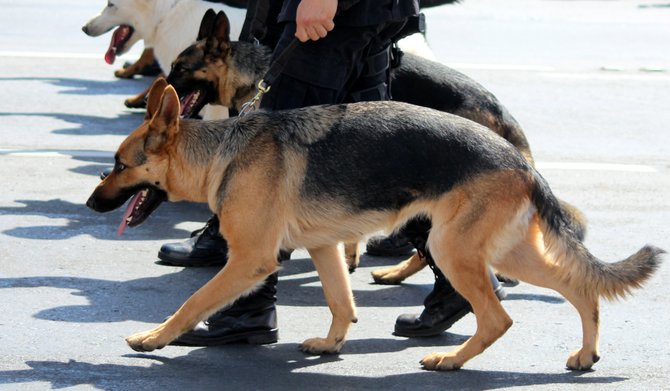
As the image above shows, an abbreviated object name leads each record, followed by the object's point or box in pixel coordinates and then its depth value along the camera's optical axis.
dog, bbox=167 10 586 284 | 12.38
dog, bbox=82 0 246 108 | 16.20
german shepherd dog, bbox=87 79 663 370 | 9.40
